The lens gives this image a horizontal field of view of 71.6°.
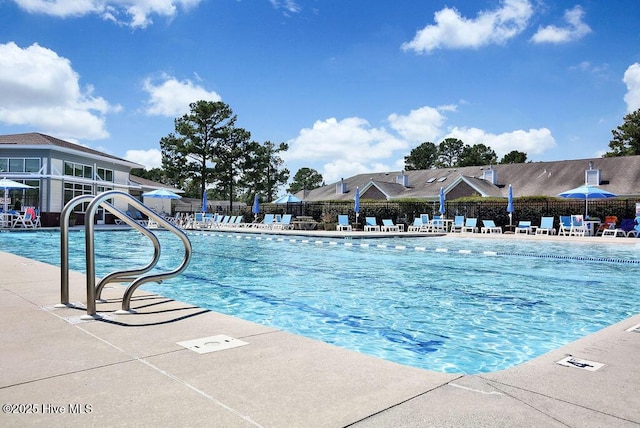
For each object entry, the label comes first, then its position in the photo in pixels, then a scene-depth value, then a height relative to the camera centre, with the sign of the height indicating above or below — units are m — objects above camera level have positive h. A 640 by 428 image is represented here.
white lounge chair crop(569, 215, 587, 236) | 20.31 -0.10
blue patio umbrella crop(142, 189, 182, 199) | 26.14 +1.36
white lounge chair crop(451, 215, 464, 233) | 23.35 -0.05
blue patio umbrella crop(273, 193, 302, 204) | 27.22 +1.27
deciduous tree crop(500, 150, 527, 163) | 65.58 +9.81
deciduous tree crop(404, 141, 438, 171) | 78.56 +11.55
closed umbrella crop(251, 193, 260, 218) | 29.08 +0.80
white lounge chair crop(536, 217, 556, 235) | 21.05 -0.12
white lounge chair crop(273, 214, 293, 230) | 25.09 -0.25
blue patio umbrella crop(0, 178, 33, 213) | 20.96 +1.49
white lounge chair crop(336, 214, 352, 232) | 25.23 -0.20
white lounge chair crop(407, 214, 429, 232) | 24.33 -0.20
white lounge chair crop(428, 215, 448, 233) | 24.33 -0.23
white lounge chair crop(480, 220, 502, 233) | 22.56 -0.23
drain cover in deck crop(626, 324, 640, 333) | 3.88 -0.93
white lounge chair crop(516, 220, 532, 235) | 21.72 -0.20
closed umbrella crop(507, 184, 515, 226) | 22.40 +0.86
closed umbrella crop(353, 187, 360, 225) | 25.80 +0.91
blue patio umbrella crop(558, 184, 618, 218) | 20.80 +1.45
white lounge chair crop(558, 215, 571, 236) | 20.75 -0.07
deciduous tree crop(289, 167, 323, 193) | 83.88 +7.83
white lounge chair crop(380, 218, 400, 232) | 24.70 -0.33
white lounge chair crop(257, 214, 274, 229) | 26.41 -0.22
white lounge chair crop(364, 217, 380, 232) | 25.28 -0.29
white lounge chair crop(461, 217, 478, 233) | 23.34 -0.09
